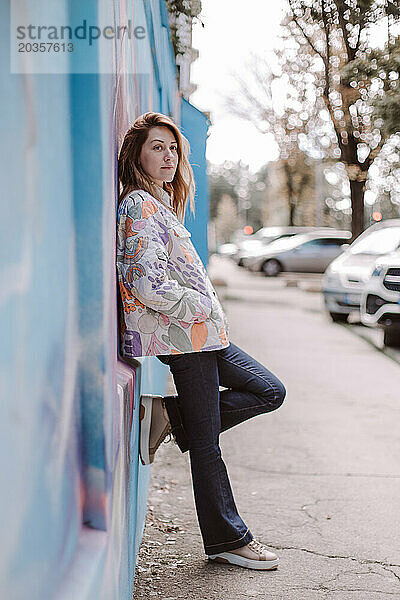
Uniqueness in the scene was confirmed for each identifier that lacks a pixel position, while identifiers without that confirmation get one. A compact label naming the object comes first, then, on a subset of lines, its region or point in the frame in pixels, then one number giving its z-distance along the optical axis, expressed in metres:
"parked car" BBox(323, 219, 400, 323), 13.38
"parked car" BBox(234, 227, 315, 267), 33.88
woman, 3.08
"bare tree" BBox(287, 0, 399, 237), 9.30
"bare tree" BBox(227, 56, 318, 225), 23.02
